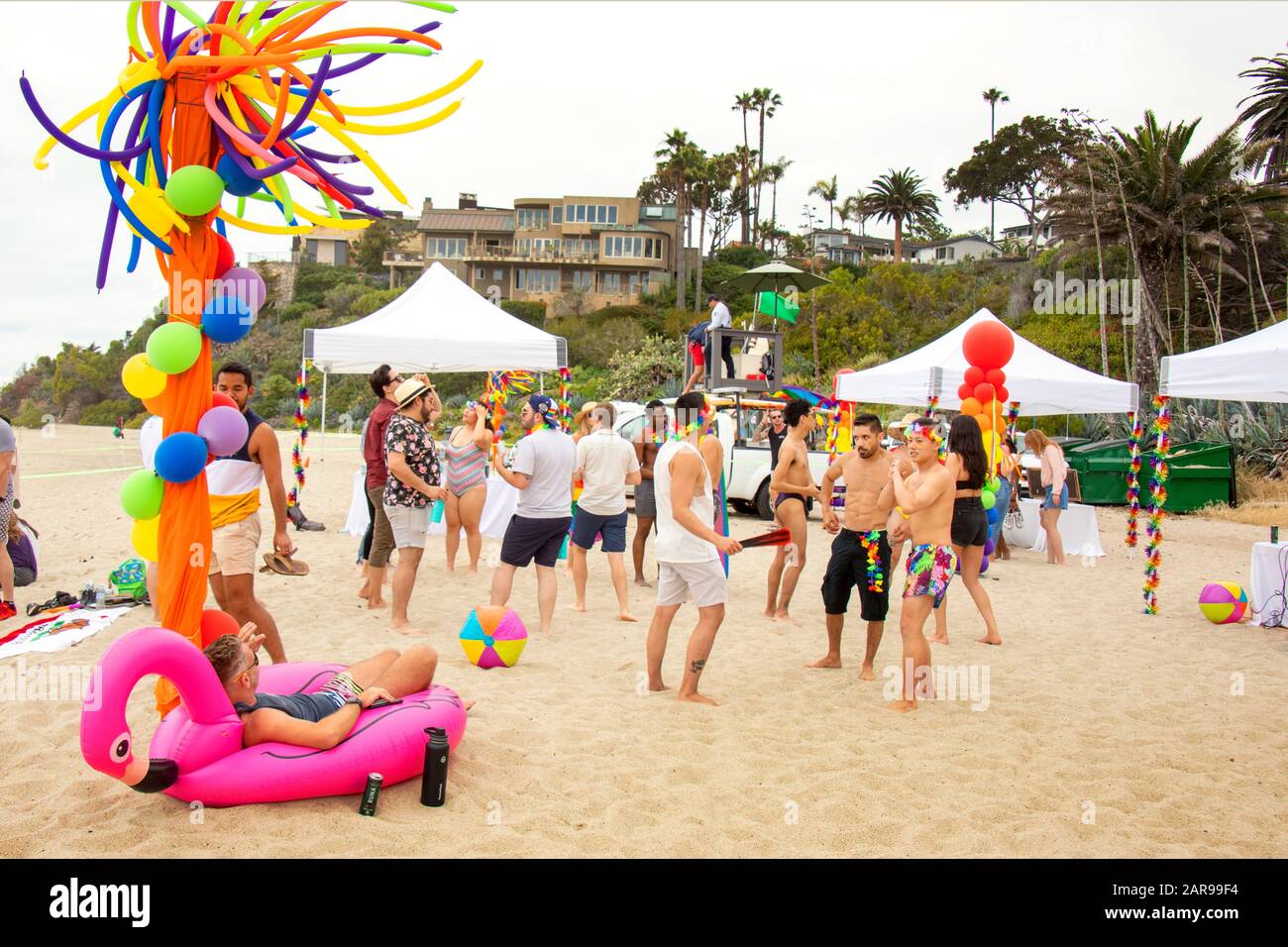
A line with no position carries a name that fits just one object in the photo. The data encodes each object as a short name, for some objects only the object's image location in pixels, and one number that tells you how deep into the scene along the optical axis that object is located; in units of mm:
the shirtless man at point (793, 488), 7434
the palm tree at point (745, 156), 60469
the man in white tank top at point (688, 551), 5363
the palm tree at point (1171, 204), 24203
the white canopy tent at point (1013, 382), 12016
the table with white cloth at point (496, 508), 11633
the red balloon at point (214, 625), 4199
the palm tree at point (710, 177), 54031
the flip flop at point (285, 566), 5727
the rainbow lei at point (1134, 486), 10578
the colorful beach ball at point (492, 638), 6102
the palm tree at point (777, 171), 62281
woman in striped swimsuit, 9211
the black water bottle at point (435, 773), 3965
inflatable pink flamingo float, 3389
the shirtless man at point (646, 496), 9164
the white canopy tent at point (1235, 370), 8109
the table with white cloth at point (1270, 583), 8172
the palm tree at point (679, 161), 52969
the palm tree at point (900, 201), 54219
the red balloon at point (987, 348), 7469
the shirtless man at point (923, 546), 5582
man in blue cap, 7027
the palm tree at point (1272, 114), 26672
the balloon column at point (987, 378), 7479
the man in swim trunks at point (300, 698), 3775
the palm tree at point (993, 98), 59062
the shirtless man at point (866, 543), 6109
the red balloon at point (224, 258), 4262
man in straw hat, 6789
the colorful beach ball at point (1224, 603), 8180
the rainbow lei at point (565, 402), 11688
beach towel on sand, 6039
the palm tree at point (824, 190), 66688
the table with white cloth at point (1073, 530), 12312
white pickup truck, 14047
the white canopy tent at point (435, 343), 10859
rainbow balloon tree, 3955
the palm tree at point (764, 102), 59812
